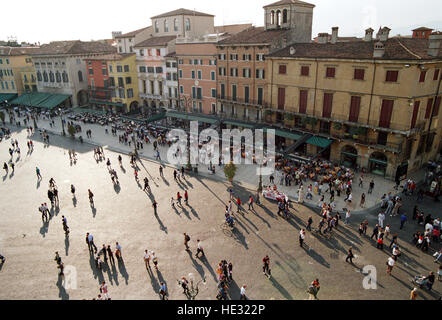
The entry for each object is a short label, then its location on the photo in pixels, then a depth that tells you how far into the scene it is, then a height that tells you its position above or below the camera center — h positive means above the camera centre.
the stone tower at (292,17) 37.56 +5.63
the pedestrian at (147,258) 18.16 -10.90
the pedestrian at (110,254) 18.67 -11.01
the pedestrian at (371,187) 26.32 -10.31
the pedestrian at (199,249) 18.89 -10.89
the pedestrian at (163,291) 15.81 -11.16
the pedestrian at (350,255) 17.94 -10.79
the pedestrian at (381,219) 21.22 -10.38
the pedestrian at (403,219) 21.14 -10.28
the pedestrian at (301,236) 19.63 -10.58
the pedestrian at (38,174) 31.78 -10.72
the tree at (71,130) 43.22 -8.65
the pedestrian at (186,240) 19.41 -10.61
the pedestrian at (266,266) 17.23 -10.99
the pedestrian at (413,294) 15.13 -11.02
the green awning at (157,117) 47.83 -7.90
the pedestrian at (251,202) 24.40 -10.56
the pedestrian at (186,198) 25.61 -10.71
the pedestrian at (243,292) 15.22 -10.82
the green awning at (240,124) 38.82 -7.40
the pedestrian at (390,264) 16.90 -10.64
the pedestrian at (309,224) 21.44 -10.76
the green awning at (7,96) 70.50 -6.63
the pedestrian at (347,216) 21.92 -10.61
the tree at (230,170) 27.95 -9.22
